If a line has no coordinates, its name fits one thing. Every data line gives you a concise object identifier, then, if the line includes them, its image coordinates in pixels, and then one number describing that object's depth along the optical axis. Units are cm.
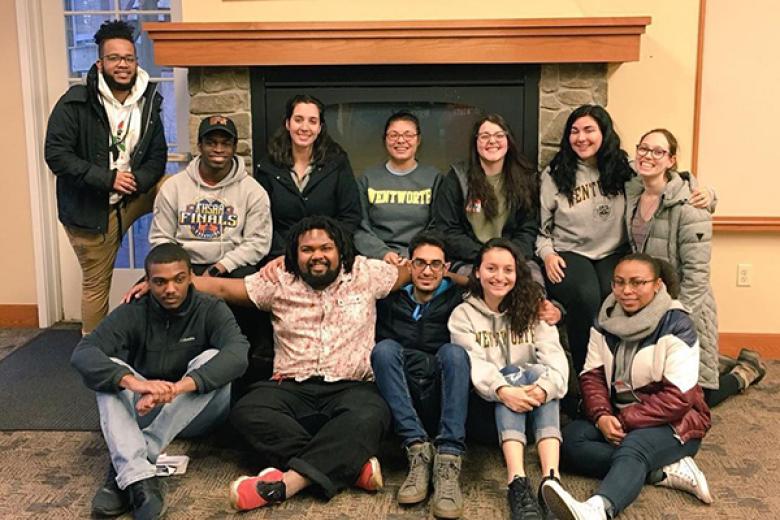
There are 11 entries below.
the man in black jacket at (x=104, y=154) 333
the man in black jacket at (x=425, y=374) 253
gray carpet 311
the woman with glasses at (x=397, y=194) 328
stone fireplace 339
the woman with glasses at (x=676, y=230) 300
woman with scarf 254
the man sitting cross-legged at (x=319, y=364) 253
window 406
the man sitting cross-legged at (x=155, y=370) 242
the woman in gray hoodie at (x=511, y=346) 257
